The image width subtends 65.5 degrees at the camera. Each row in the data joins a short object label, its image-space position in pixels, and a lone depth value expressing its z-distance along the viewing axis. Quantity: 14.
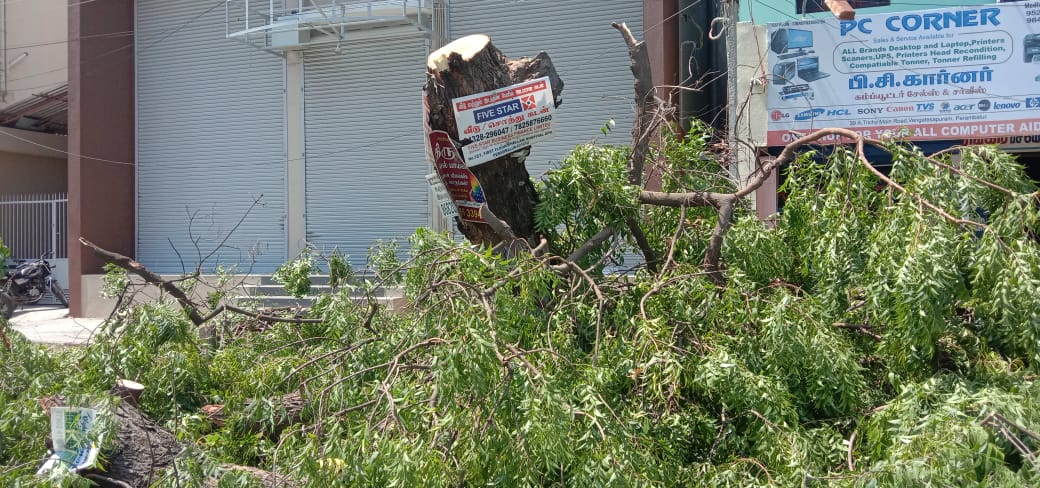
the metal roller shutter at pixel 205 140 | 13.74
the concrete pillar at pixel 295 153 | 13.50
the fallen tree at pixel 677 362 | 3.29
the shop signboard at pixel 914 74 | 8.62
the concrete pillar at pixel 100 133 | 13.27
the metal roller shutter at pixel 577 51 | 11.55
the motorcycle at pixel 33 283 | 14.18
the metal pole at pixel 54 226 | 15.13
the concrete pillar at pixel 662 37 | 10.74
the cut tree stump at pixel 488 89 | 4.88
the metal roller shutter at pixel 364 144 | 12.85
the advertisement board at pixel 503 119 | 4.88
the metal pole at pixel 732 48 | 9.69
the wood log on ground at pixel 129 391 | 4.85
